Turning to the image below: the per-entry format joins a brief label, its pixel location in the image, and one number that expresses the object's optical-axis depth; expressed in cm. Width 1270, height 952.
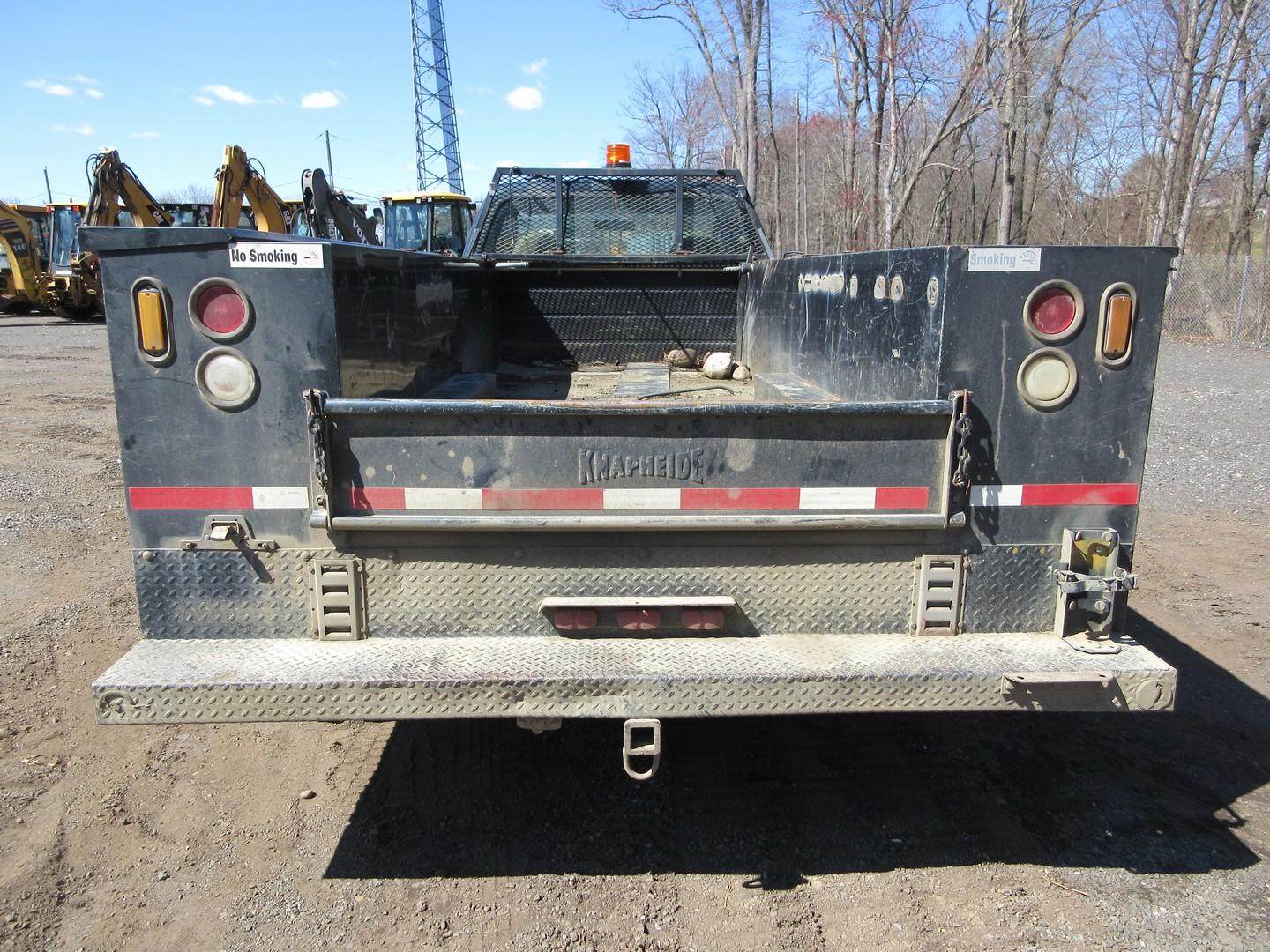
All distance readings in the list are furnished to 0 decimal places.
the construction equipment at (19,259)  2609
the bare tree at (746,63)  1766
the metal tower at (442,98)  5353
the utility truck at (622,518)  261
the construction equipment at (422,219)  2012
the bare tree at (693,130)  3238
